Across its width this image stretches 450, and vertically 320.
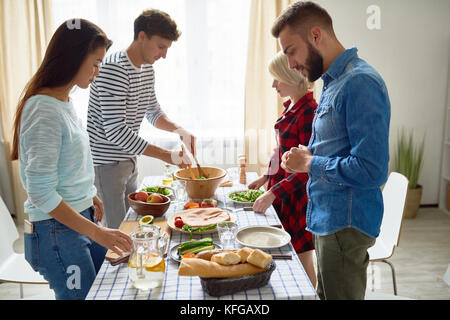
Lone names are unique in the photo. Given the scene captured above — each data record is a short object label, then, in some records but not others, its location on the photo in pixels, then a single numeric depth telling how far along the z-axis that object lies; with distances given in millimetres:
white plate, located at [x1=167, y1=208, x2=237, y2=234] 1548
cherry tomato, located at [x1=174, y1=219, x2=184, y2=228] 1583
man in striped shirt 1971
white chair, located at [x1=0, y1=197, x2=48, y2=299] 1966
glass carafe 1159
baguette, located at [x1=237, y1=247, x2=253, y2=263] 1182
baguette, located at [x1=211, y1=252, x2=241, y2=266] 1160
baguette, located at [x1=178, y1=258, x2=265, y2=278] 1122
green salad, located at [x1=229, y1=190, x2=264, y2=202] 1981
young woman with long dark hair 1233
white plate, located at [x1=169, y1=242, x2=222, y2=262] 1334
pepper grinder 2383
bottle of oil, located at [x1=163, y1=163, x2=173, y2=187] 2357
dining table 1137
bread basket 1108
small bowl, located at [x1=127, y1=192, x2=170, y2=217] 1724
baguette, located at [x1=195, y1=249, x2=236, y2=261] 1235
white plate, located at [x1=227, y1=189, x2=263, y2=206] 1941
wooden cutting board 1604
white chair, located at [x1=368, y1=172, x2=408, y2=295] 2064
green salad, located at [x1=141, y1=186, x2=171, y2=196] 2014
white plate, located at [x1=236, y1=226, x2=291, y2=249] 1435
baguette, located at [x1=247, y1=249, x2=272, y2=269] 1145
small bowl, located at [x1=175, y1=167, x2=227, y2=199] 1959
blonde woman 1853
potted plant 3883
